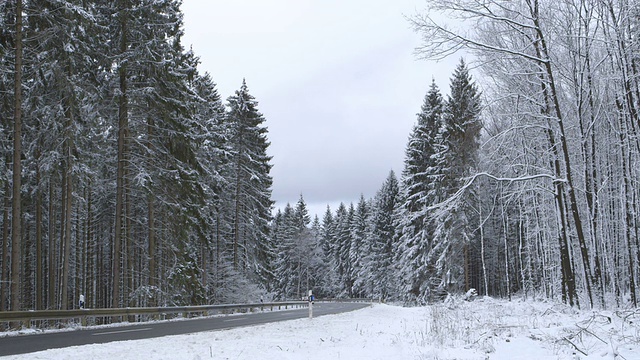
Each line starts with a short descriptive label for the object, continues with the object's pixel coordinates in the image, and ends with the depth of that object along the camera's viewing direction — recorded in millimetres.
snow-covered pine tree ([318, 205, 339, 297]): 80125
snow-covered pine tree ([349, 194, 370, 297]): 66375
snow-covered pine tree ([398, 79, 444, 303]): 32500
